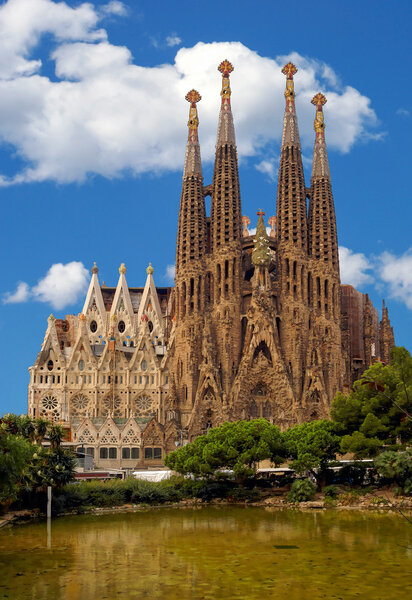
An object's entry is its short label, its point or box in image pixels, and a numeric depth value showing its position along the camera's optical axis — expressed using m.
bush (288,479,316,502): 44.66
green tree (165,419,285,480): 47.06
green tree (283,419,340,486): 46.00
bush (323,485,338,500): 44.68
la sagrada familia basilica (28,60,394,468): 73.44
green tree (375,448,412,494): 42.06
